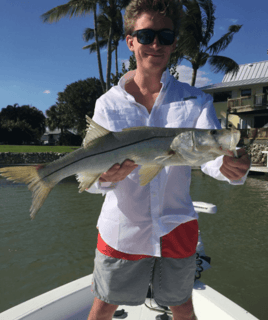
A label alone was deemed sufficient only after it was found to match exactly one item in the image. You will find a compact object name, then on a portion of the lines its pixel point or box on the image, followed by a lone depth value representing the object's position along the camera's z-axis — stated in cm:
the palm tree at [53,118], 5631
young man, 194
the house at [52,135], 7931
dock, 1756
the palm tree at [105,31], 1978
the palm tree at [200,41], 2078
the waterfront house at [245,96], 2637
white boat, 255
